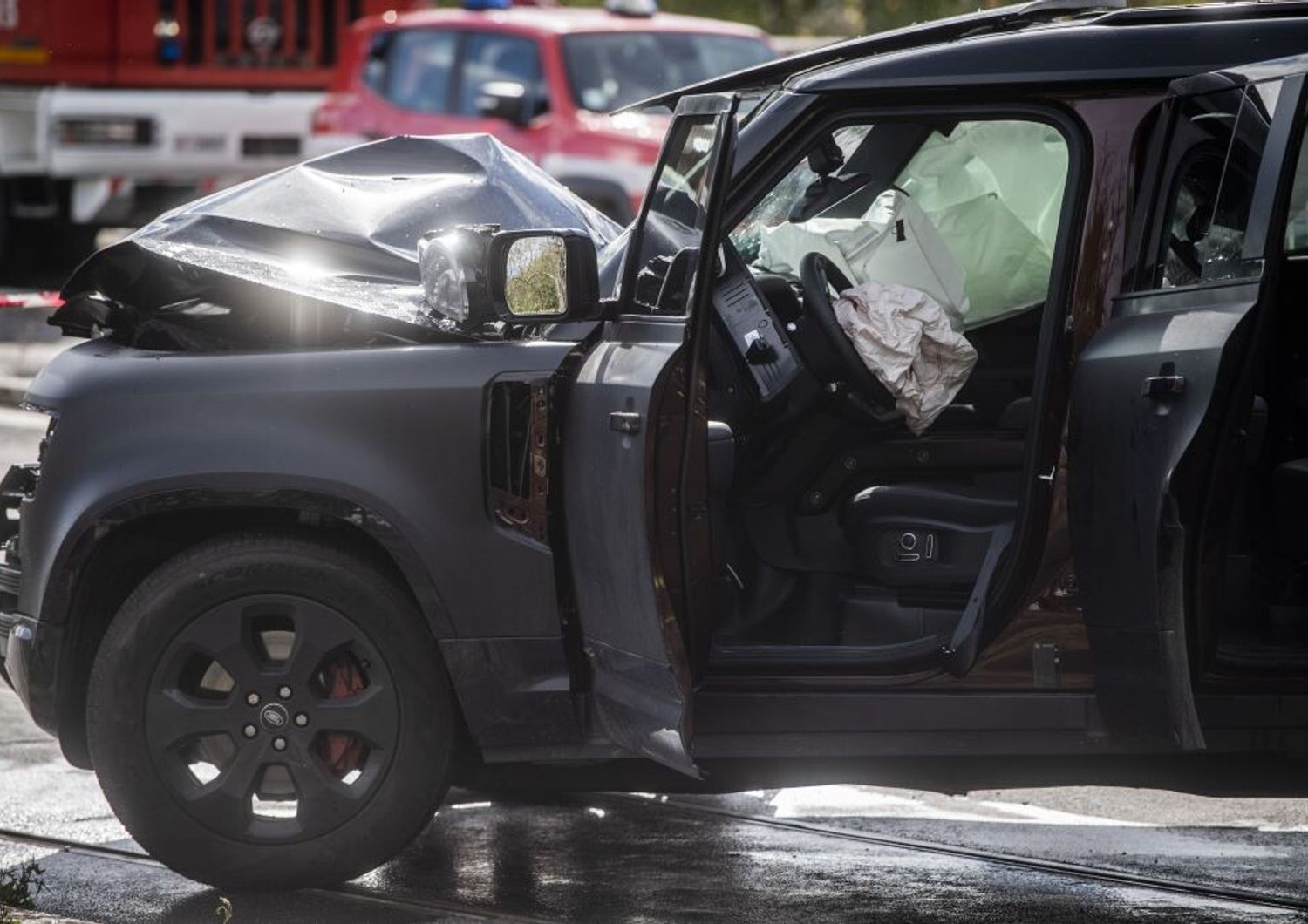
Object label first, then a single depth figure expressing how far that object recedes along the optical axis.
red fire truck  31.66
